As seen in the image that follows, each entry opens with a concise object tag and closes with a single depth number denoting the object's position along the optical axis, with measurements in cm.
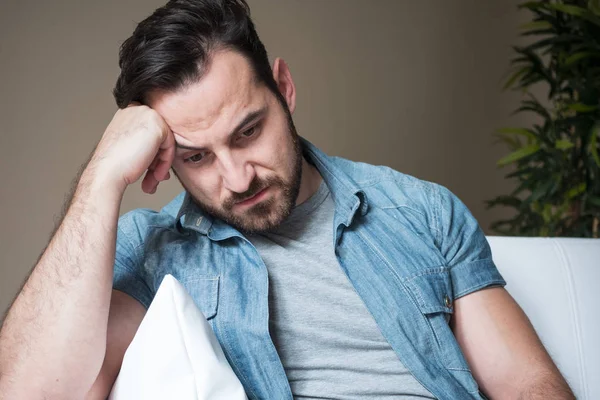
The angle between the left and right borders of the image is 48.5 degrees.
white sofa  158
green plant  269
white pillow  100
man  126
